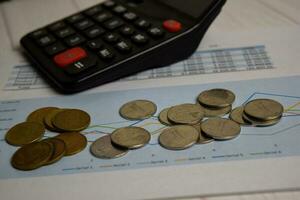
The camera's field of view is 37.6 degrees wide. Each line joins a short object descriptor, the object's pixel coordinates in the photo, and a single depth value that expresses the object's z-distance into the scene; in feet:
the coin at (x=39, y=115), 1.24
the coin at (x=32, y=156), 1.06
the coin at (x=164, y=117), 1.17
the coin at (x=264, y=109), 1.13
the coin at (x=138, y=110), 1.21
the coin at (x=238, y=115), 1.14
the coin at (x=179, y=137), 1.08
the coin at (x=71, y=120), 1.18
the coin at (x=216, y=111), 1.18
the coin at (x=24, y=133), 1.15
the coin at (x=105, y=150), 1.08
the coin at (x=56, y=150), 1.07
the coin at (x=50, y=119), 1.20
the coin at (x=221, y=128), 1.09
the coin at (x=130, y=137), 1.09
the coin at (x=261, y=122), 1.12
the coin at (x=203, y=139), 1.09
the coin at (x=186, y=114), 1.16
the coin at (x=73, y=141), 1.10
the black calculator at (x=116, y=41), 1.36
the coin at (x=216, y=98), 1.21
